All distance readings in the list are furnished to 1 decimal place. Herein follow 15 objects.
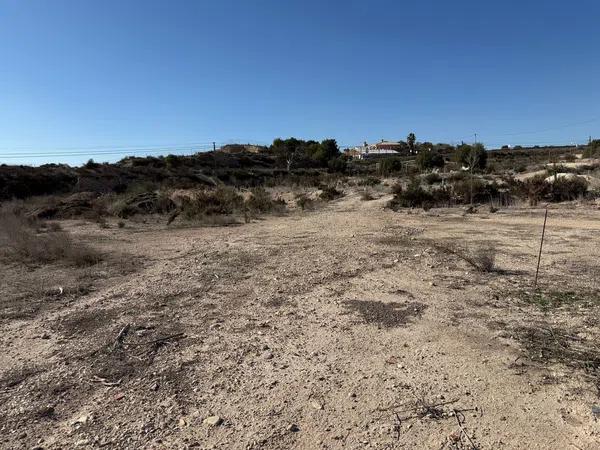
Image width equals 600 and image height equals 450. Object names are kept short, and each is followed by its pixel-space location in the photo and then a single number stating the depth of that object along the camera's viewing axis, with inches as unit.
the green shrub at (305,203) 957.9
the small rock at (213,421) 149.6
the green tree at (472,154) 1811.0
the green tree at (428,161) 1992.4
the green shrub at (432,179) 1171.9
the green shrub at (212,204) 810.2
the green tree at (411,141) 4003.4
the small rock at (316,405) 158.6
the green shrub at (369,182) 1317.9
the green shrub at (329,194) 1093.1
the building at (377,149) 4304.9
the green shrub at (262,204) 893.2
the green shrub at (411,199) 904.3
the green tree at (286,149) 2877.0
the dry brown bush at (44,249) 415.8
